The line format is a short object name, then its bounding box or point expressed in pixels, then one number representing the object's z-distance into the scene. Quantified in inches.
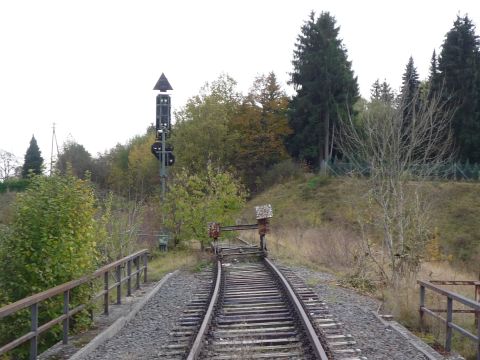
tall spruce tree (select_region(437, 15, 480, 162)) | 1920.5
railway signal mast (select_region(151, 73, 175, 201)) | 1072.7
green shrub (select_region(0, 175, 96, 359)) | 319.6
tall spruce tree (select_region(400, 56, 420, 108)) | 2238.4
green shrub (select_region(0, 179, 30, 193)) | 2664.9
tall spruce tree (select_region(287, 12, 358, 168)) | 2055.9
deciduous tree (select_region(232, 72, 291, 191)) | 2268.7
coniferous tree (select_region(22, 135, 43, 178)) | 3706.2
